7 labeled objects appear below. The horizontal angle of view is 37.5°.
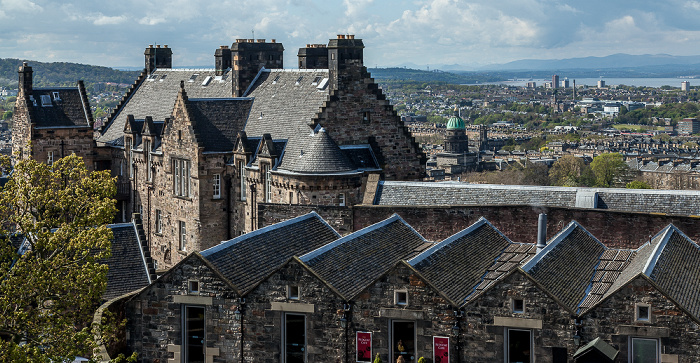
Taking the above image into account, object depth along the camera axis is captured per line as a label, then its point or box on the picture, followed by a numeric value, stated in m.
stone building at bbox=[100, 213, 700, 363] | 31.66
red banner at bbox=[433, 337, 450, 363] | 33.12
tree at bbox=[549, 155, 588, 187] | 181.99
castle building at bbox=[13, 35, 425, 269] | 58.12
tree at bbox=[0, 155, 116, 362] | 31.80
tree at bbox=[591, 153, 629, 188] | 190.00
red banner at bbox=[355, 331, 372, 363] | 33.84
